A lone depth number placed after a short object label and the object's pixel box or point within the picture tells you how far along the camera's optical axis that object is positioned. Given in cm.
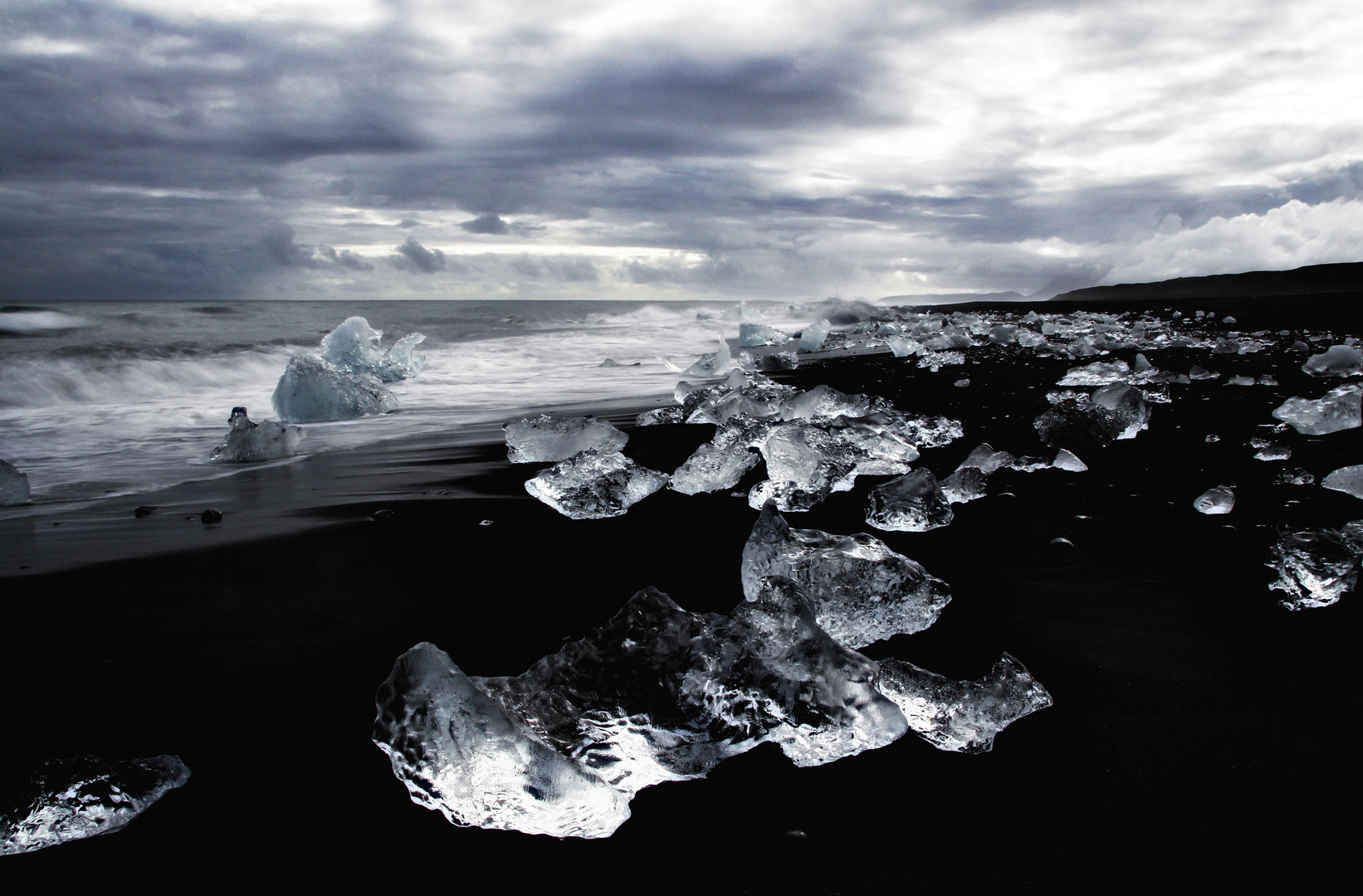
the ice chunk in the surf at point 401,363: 910
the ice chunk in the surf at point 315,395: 570
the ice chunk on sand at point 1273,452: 306
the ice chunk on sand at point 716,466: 292
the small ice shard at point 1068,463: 297
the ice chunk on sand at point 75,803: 102
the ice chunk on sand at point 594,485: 261
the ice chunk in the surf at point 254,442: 400
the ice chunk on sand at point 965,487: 262
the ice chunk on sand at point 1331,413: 353
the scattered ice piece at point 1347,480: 247
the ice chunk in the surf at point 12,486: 312
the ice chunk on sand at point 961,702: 118
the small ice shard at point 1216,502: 235
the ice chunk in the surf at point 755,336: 1426
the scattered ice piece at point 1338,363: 573
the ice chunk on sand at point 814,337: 1239
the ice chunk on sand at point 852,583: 156
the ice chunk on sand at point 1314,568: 164
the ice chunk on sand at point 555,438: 364
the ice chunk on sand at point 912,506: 233
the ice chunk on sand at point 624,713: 100
